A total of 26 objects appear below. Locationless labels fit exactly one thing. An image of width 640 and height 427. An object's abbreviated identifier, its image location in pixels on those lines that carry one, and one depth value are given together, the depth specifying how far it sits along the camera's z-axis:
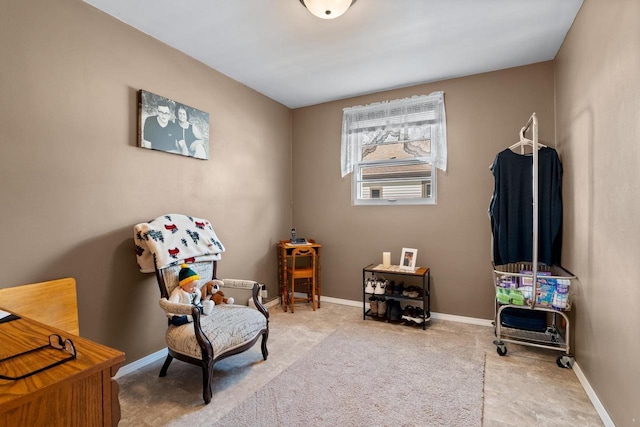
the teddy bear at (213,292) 2.59
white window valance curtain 3.49
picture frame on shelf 3.47
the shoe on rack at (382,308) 3.49
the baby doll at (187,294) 2.21
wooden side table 3.80
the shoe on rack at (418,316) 3.28
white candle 3.56
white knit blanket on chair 2.29
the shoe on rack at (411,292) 3.36
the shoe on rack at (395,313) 3.38
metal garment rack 2.38
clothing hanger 2.73
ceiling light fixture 2.00
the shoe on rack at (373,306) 3.53
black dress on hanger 2.64
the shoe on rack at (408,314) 3.31
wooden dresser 0.76
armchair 2.01
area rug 1.83
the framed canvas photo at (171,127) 2.50
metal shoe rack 3.25
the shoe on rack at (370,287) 3.52
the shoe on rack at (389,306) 3.41
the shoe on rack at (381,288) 3.49
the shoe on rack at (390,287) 3.52
